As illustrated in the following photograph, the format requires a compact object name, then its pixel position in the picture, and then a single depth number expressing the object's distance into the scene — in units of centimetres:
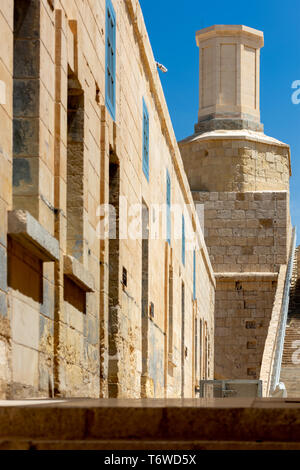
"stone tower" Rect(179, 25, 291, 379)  3300
